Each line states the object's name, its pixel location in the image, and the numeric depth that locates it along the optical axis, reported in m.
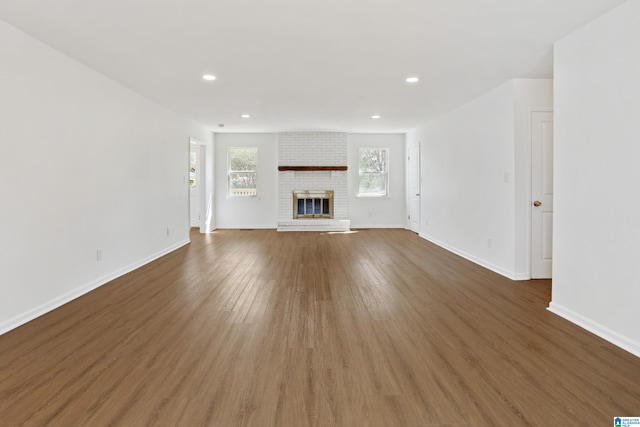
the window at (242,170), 8.55
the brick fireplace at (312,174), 8.38
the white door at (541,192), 3.97
